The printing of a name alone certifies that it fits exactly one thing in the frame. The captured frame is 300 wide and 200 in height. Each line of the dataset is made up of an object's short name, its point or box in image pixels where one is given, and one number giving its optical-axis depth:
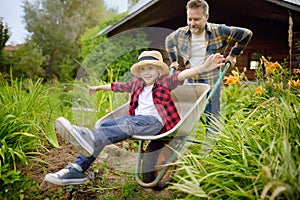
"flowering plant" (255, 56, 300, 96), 3.08
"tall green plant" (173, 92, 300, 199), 1.55
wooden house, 6.17
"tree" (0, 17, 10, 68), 10.97
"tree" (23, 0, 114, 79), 17.25
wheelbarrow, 2.18
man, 2.80
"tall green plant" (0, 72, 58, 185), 2.58
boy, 1.96
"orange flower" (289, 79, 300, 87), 2.91
